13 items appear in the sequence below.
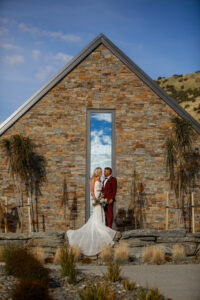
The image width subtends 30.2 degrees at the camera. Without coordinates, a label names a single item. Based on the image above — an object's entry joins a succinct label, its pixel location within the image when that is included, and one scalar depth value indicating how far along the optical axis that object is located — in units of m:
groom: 9.99
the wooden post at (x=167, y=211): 11.50
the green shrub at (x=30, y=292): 4.54
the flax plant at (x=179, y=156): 12.01
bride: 8.70
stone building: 12.17
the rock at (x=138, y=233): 9.22
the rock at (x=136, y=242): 8.91
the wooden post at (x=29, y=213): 11.13
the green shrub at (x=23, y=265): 5.67
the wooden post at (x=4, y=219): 11.18
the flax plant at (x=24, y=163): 11.64
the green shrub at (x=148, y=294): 4.67
